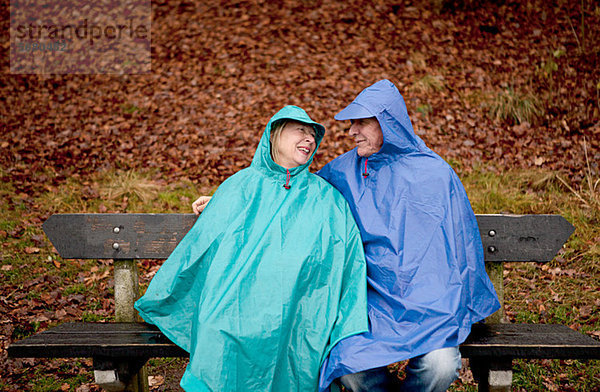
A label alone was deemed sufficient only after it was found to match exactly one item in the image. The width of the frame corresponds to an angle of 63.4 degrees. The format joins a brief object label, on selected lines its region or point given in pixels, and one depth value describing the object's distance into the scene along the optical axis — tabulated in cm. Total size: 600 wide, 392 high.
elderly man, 241
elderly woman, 243
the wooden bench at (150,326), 260
